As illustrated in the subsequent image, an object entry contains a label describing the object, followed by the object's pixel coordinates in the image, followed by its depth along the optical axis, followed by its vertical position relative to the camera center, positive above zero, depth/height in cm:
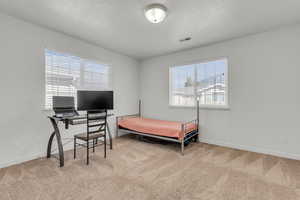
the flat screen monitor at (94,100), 321 +1
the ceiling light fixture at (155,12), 214 +134
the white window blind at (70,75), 302 +61
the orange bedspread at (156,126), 322 -64
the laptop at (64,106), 272 -11
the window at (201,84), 361 +45
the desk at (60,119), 247 -41
